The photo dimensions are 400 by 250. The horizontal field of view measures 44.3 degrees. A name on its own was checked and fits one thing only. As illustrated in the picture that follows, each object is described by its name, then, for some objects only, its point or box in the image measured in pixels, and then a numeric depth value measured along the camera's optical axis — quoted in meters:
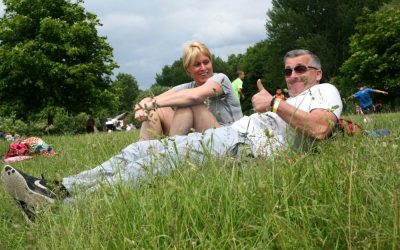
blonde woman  4.56
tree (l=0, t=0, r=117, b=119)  28.09
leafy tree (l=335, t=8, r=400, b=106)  34.50
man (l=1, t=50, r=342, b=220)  3.20
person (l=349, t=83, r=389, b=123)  15.17
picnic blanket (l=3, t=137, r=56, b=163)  8.80
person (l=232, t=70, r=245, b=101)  15.81
